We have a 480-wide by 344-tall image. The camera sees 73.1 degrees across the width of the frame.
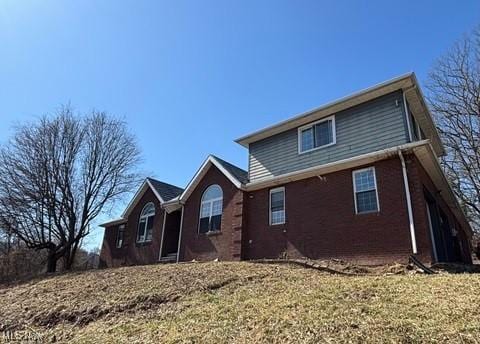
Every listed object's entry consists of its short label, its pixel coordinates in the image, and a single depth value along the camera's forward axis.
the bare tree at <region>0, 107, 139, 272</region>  17.70
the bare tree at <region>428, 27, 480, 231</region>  19.25
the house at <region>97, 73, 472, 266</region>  9.85
